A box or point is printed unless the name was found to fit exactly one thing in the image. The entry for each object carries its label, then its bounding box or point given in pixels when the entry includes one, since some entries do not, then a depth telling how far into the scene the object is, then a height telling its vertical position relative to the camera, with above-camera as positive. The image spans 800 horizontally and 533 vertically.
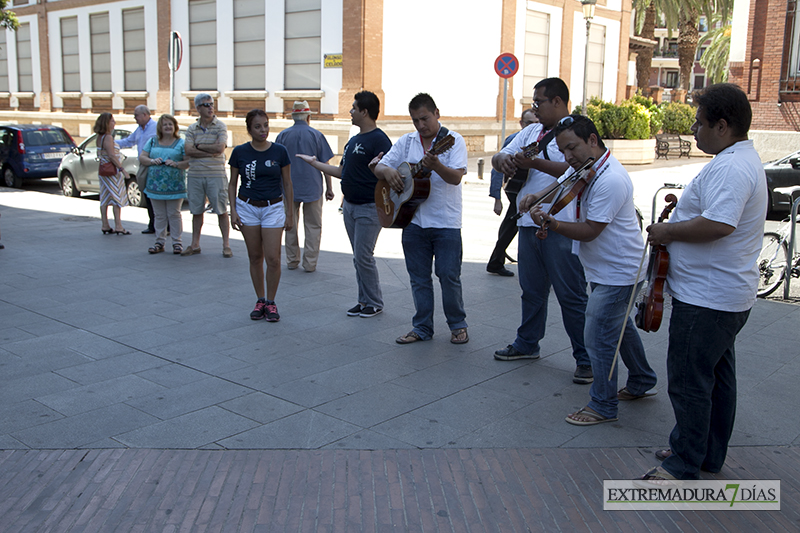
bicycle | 7.86 -1.23
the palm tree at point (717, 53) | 52.84 +6.60
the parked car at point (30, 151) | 18.16 -0.56
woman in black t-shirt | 6.71 -0.62
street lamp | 21.58 +3.80
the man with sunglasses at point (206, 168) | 9.32 -0.45
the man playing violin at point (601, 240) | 4.21 -0.56
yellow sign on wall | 21.45 +2.12
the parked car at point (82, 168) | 16.08 -0.85
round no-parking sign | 18.14 +1.78
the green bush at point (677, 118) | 31.58 +1.05
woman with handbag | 10.80 -0.59
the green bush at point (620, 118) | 23.47 +0.74
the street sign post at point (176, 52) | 15.68 +1.64
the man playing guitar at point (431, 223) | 5.71 -0.66
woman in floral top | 9.73 -0.57
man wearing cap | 8.70 -0.59
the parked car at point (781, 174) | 14.01 -0.54
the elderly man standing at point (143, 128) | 10.68 +0.03
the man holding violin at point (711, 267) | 3.37 -0.57
